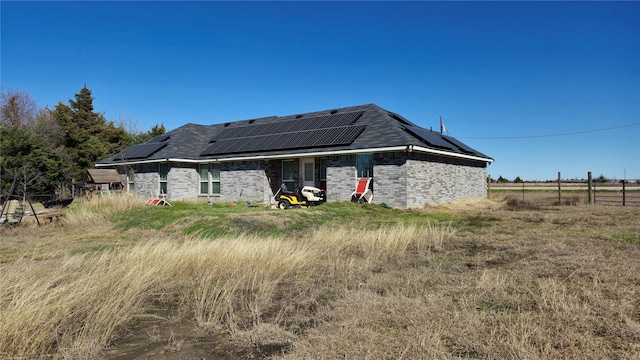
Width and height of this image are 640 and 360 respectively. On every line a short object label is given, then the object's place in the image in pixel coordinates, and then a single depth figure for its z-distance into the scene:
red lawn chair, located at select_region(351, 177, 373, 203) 16.82
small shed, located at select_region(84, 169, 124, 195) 25.39
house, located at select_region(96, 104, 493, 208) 16.86
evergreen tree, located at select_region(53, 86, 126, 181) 33.16
